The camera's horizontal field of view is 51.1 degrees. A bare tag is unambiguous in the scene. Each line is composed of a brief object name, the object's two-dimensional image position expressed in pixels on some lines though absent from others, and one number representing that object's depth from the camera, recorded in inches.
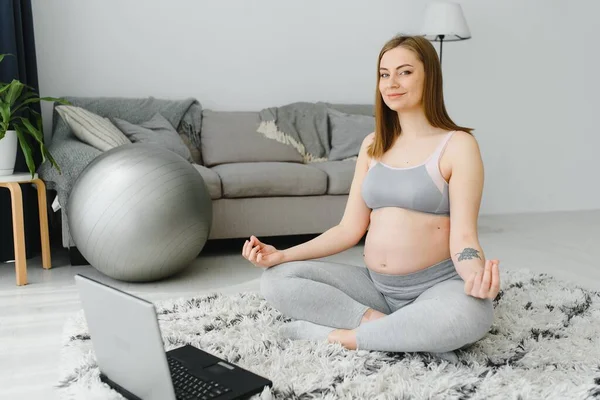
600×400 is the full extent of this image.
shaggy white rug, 54.6
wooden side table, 99.4
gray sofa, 120.5
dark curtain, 117.7
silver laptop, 44.8
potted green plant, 101.3
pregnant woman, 58.9
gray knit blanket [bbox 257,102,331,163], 143.7
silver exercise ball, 93.1
